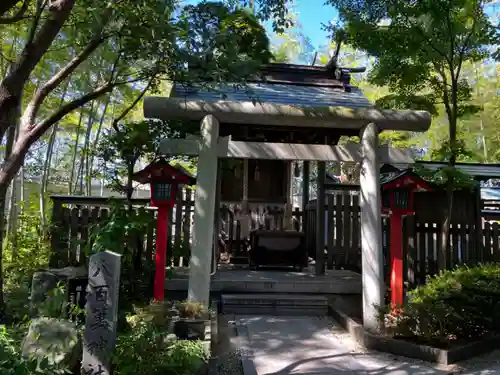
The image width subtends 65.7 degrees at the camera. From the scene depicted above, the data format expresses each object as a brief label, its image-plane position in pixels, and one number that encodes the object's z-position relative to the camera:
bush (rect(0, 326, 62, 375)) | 2.49
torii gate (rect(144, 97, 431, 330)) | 5.60
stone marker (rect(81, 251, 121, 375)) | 3.36
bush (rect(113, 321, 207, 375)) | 3.28
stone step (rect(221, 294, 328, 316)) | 6.79
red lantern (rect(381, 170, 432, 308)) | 5.92
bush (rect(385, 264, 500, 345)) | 5.02
